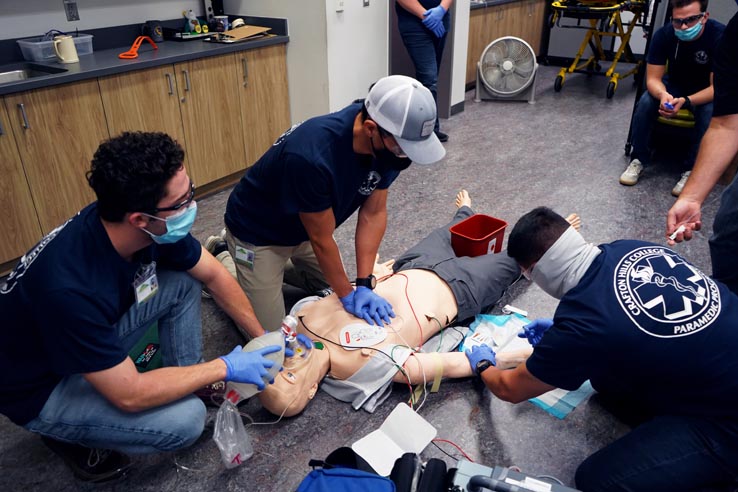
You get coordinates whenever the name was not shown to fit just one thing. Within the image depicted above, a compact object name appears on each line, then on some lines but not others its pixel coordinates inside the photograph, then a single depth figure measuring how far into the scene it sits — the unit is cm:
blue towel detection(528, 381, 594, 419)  179
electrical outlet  294
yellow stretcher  498
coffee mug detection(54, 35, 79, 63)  269
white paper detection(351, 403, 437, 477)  161
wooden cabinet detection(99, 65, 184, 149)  268
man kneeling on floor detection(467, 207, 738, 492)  126
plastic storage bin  272
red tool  283
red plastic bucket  230
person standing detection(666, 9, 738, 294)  169
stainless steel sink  267
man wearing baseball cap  164
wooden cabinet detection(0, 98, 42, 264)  234
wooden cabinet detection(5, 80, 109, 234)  239
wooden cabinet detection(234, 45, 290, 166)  330
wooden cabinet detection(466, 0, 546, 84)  531
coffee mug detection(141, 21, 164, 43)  320
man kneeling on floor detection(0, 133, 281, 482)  126
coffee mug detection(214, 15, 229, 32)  350
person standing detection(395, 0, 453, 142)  369
